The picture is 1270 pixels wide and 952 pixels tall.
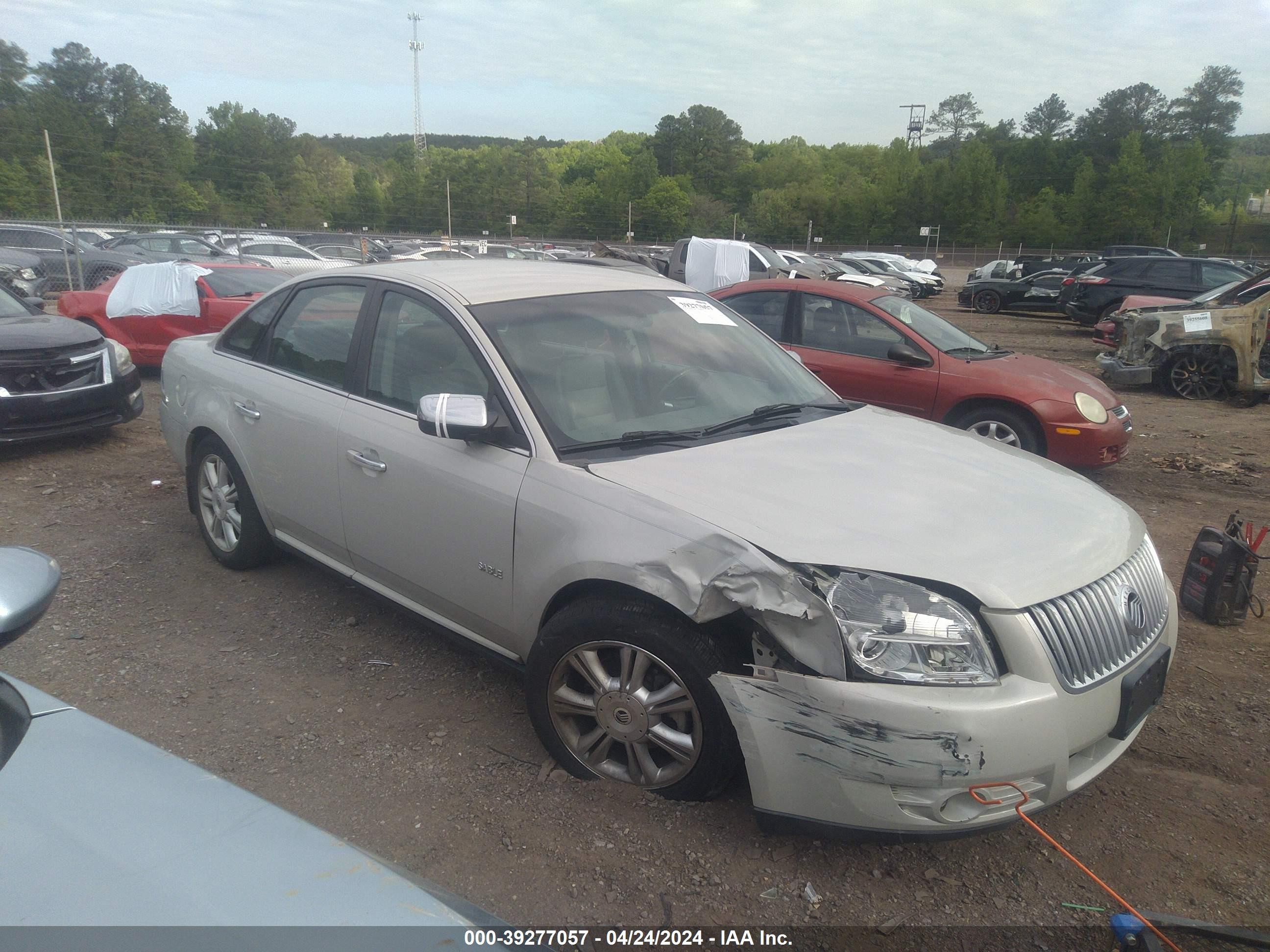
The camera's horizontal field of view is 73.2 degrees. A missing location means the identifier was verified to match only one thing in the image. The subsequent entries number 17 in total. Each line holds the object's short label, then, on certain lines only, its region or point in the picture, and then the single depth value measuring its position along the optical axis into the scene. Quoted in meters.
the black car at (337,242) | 24.91
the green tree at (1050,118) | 107.06
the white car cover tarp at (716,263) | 17.73
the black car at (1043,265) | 28.09
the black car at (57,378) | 6.70
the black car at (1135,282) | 17.52
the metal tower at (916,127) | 108.69
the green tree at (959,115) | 117.31
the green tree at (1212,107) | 87.69
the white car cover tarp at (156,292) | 10.02
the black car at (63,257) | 17.39
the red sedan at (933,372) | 6.68
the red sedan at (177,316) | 9.84
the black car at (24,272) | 16.48
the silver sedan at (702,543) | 2.33
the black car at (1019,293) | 24.27
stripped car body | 10.50
